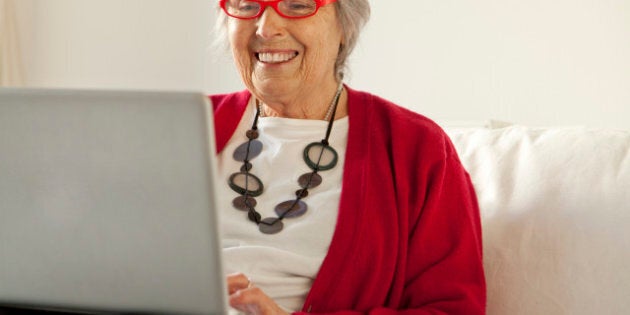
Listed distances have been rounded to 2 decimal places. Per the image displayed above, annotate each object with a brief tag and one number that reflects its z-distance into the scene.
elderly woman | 1.80
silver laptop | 1.35
